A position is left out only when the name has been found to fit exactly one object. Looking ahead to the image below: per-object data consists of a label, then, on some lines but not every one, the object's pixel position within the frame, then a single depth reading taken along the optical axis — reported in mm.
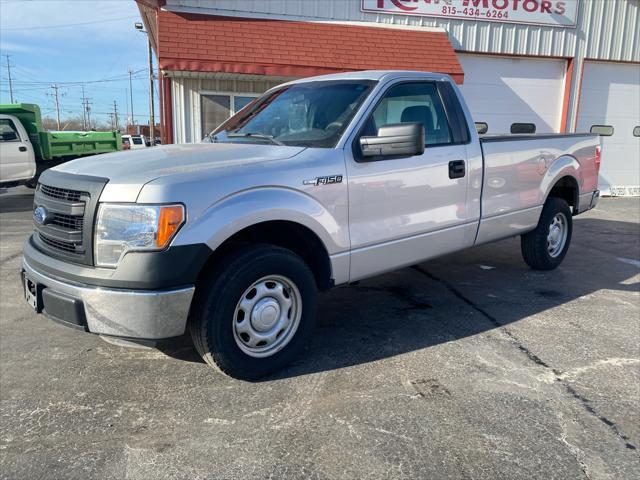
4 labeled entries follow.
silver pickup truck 2857
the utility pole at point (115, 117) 112056
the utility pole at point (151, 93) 32425
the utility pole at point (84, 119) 98875
